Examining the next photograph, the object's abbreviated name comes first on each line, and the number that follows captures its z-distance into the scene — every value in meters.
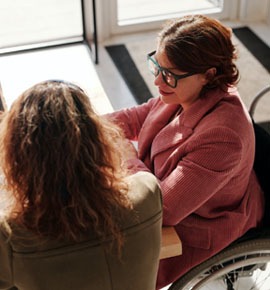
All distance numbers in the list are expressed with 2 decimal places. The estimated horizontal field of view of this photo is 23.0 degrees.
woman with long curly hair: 1.61
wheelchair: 2.15
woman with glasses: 2.07
